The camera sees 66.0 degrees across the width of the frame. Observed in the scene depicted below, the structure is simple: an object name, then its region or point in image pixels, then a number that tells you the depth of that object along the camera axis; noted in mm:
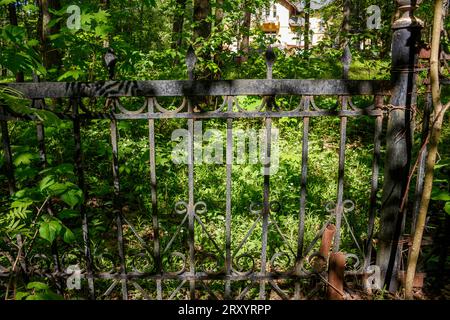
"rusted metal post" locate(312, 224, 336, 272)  2625
